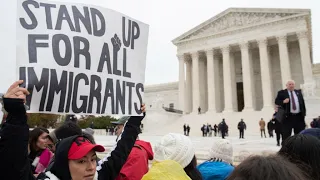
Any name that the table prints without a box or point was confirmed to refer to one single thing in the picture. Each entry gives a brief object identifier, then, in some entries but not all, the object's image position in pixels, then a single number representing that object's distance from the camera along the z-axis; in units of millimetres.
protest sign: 3023
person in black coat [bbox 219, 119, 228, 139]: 24331
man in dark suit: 7129
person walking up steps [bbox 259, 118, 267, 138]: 23766
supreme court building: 38562
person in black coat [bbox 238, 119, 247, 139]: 23483
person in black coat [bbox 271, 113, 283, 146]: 13260
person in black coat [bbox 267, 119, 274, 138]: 19338
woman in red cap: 2058
